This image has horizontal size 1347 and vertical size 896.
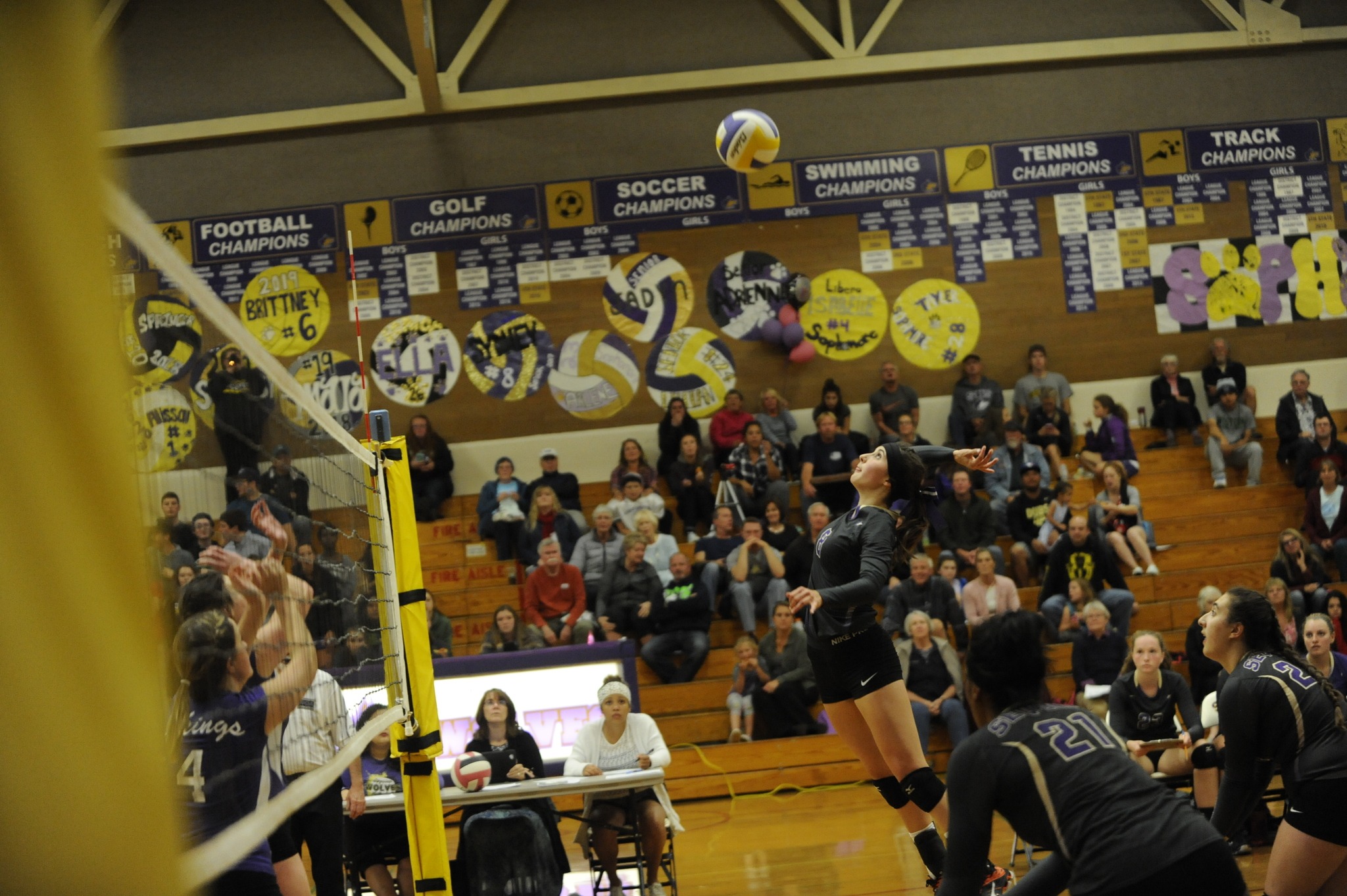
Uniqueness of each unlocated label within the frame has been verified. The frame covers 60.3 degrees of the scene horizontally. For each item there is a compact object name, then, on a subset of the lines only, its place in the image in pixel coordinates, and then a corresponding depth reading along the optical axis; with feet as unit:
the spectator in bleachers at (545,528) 45.62
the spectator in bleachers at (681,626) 39.45
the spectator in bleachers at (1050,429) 50.24
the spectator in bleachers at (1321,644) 26.21
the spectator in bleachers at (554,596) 40.04
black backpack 22.08
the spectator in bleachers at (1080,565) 40.32
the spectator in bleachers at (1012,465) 47.29
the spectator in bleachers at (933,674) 35.40
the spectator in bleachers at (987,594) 39.14
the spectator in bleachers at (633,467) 49.24
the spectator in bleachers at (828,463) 48.16
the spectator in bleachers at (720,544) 41.96
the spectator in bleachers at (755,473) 46.60
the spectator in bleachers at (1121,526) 44.01
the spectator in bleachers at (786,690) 36.88
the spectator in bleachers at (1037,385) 52.54
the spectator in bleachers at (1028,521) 43.93
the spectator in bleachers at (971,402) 51.67
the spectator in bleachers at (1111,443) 50.19
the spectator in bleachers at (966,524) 44.01
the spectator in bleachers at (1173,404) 52.70
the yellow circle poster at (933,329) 54.34
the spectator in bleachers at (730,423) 49.83
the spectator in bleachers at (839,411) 50.11
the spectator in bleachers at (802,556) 41.68
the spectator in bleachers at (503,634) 37.42
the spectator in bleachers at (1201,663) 31.50
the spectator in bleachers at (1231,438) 51.03
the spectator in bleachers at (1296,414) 50.75
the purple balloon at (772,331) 53.11
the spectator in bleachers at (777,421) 50.83
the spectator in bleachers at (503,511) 47.39
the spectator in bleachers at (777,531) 43.01
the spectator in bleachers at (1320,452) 48.14
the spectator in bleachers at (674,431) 50.31
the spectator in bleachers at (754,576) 40.70
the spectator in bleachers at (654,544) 43.04
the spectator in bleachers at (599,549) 43.16
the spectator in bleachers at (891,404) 50.98
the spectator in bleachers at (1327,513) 44.96
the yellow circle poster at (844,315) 54.13
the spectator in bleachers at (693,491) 47.29
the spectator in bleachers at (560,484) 48.80
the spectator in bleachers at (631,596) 39.86
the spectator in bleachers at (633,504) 46.06
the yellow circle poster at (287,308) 52.65
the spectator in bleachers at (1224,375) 52.85
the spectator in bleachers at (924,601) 38.29
